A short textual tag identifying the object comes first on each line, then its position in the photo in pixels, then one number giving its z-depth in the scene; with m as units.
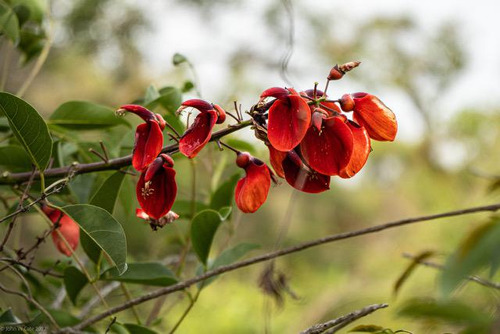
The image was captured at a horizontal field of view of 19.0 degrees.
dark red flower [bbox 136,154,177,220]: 1.11
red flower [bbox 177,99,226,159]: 1.09
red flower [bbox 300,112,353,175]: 1.09
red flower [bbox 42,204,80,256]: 1.26
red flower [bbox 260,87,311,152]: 1.08
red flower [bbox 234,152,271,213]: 1.11
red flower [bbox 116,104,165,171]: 1.10
